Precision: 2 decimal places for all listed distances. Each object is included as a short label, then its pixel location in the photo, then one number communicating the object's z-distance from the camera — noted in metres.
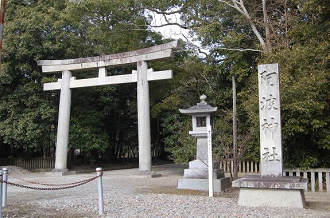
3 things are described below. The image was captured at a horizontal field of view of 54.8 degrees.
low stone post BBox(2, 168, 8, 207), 6.95
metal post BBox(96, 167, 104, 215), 6.02
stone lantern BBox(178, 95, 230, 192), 9.56
